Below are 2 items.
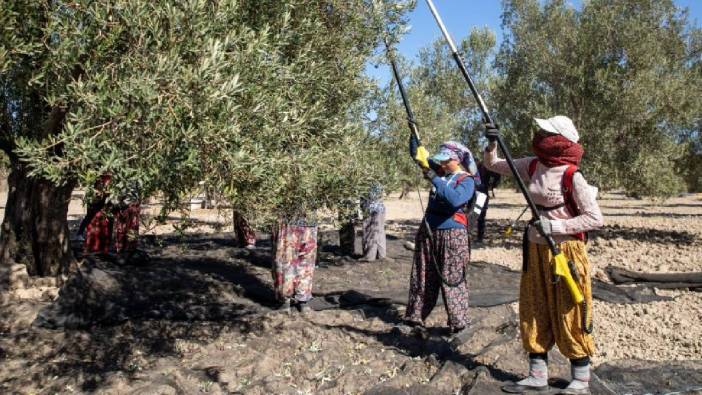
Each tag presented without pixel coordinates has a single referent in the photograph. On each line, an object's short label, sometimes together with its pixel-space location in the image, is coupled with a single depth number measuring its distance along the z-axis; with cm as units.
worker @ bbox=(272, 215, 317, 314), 724
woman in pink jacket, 443
